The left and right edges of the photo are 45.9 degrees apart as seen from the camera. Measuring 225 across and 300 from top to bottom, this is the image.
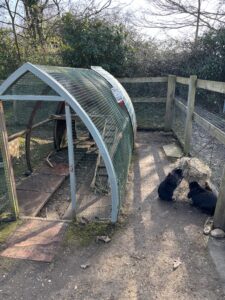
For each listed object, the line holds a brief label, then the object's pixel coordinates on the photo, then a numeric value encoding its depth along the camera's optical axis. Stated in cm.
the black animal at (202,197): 363
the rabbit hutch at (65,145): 305
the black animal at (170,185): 390
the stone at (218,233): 318
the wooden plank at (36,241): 297
